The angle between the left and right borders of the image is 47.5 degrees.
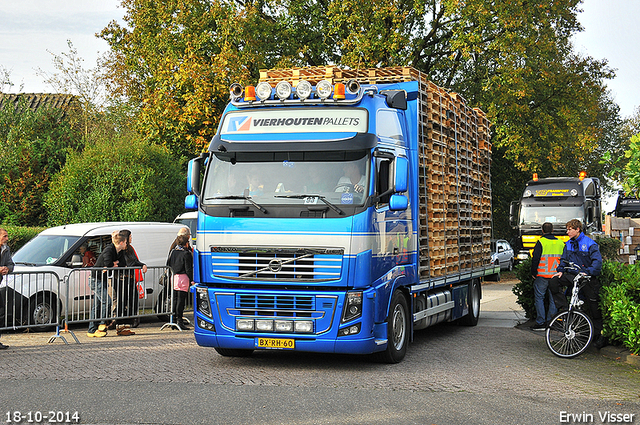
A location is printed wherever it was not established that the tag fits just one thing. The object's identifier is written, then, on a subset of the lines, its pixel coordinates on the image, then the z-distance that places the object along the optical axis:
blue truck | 8.84
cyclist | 10.64
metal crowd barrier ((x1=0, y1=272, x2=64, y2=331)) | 11.57
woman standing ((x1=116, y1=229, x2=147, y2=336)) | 12.71
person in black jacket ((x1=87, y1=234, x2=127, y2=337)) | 12.28
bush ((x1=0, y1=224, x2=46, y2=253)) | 19.00
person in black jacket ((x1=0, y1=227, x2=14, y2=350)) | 11.14
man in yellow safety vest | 13.09
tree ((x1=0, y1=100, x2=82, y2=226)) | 25.84
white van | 12.46
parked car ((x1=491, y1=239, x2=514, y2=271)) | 32.41
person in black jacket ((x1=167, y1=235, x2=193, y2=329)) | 13.44
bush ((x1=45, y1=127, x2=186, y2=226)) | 21.53
